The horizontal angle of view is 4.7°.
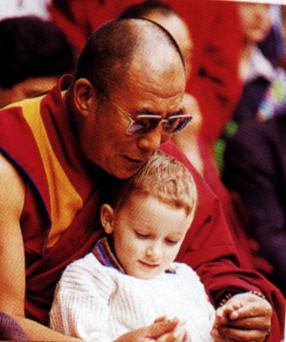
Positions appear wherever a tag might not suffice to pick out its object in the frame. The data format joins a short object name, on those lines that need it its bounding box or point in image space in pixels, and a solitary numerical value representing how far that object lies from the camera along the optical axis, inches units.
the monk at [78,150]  195.0
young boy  195.2
